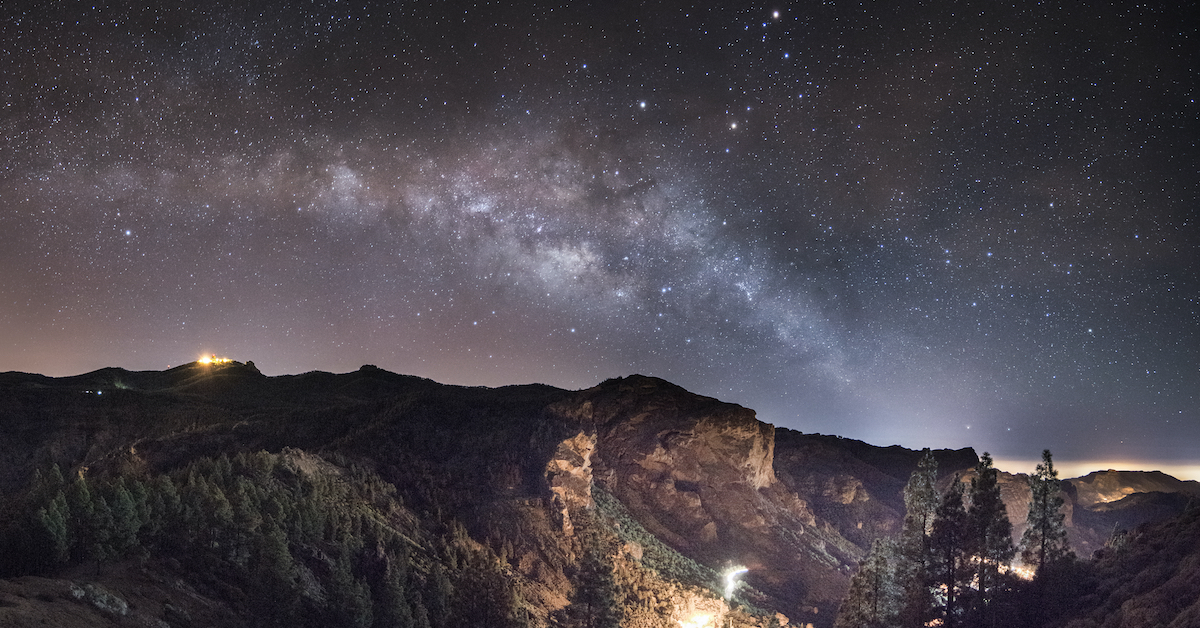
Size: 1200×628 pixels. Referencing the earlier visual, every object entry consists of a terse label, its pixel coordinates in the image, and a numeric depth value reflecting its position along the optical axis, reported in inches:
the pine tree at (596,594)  1873.8
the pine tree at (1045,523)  2020.2
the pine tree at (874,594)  2113.7
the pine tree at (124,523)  1400.7
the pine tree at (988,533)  1839.3
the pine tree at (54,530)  1296.8
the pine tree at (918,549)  1887.3
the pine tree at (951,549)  1850.4
